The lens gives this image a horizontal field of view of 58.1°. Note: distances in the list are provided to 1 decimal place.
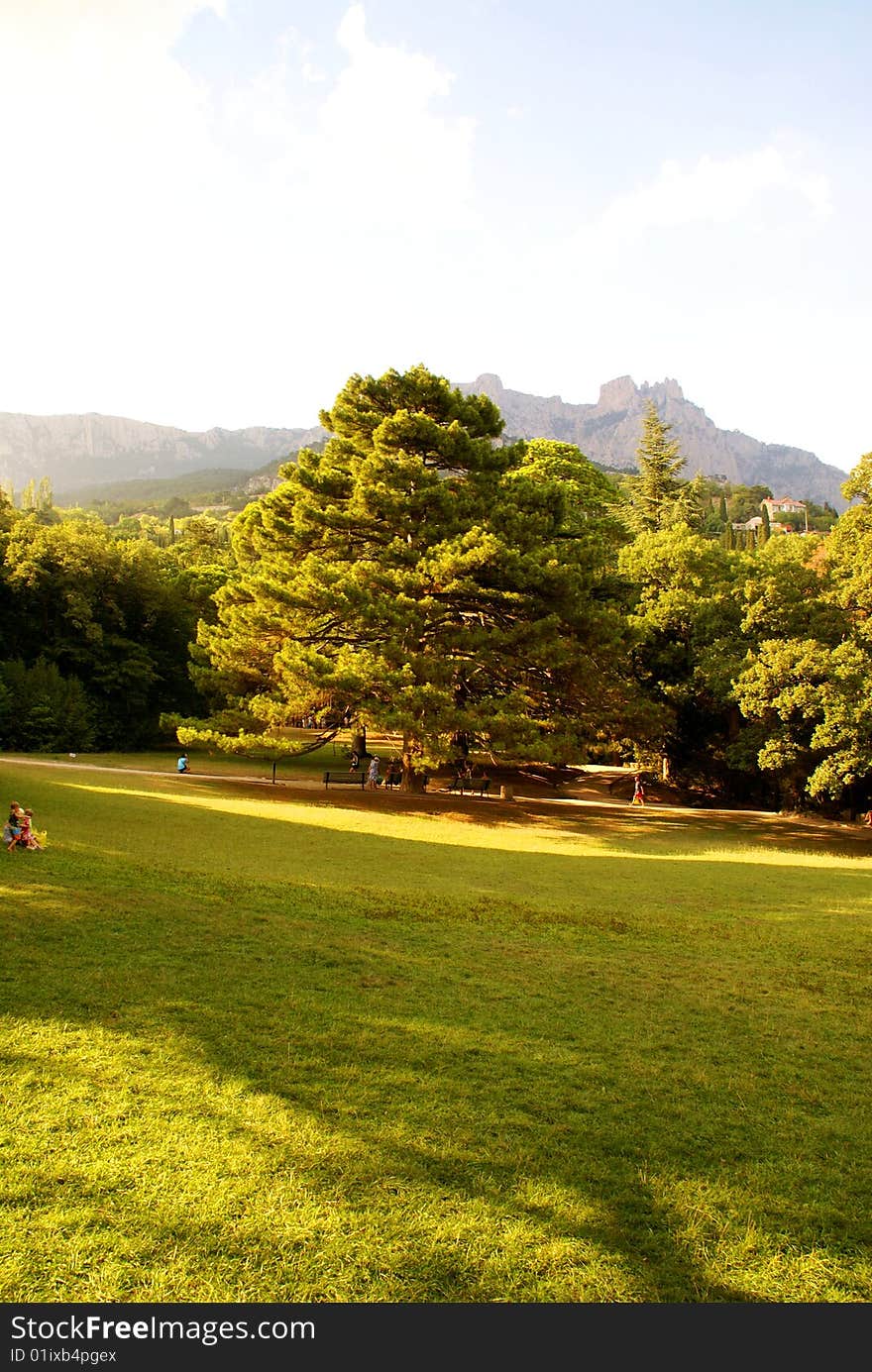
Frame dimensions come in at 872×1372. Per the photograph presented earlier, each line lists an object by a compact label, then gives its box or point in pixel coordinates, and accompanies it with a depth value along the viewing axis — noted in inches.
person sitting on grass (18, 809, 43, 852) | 445.8
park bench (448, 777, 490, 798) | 1122.7
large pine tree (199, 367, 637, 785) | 903.1
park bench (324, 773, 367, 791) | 1132.5
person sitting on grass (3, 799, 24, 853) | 441.7
